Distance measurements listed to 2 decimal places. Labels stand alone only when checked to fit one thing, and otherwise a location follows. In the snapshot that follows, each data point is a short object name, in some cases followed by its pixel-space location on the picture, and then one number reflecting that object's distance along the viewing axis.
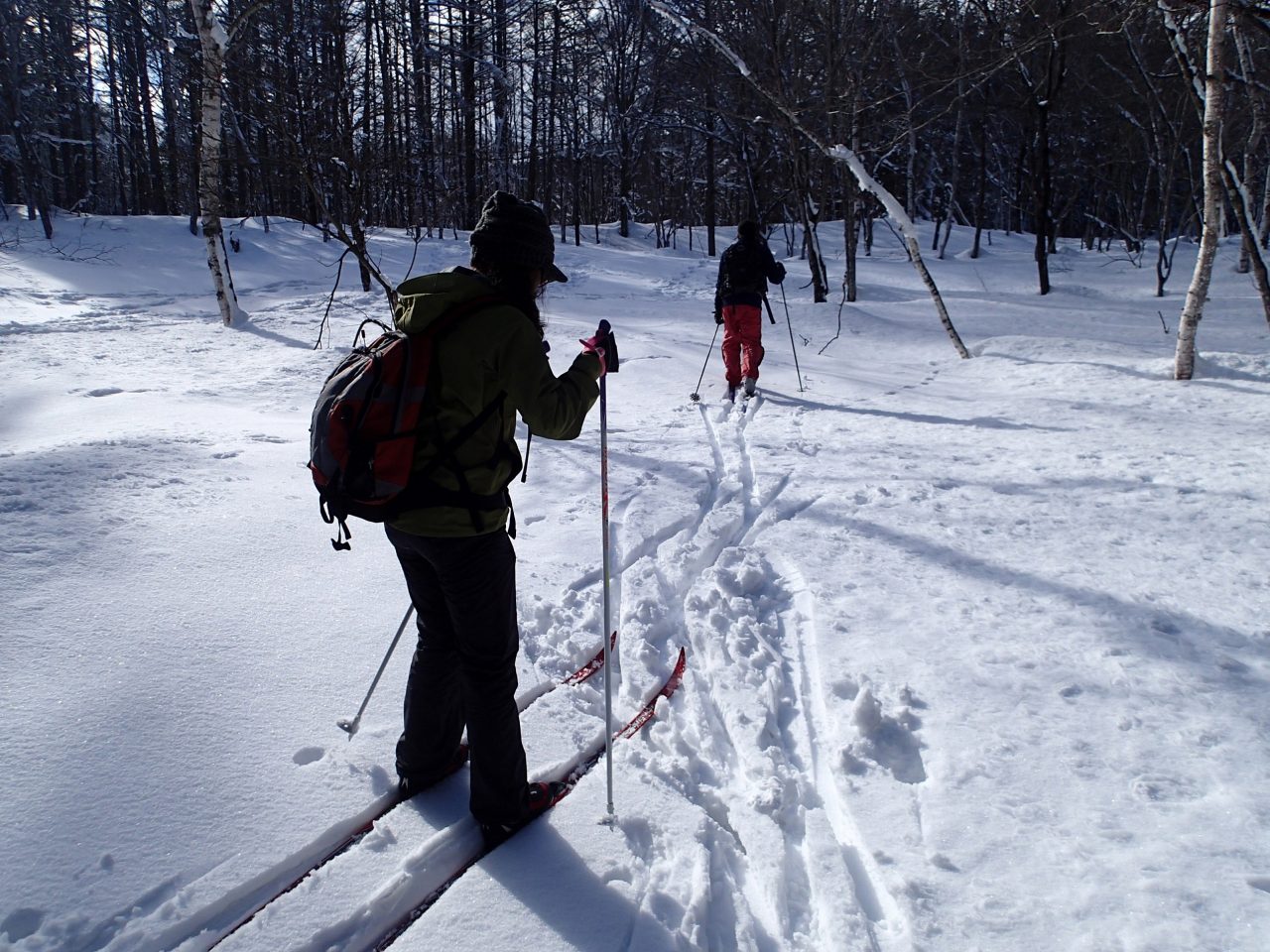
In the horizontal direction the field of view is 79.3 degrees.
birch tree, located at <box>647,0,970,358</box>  10.09
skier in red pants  8.61
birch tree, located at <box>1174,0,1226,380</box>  7.09
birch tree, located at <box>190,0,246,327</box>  10.96
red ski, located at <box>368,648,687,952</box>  2.12
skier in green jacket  2.12
